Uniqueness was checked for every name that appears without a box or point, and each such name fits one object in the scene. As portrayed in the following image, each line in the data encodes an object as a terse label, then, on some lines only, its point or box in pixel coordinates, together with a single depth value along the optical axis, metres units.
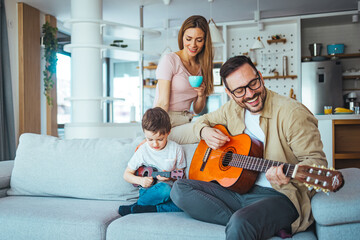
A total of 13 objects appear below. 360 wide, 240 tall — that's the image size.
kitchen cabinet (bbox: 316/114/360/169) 3.78
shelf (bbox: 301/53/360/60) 6.07
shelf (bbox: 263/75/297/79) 6.03
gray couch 1.42
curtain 4.82
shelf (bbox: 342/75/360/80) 6.08
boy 1.78
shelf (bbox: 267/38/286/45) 6.04
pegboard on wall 6.14
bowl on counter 6.05
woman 2.04
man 1.39
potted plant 5.57
